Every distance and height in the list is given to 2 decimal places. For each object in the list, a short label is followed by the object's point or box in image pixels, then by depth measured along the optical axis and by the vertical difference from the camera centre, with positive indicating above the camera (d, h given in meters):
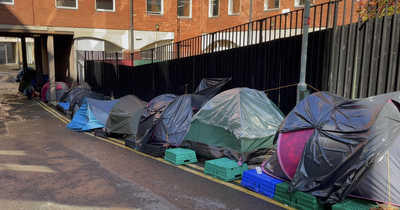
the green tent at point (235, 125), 7.27 -1.42
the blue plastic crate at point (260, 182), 5.77 -2.17
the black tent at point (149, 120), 9.12 -1.64
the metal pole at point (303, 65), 7.17 +0.01
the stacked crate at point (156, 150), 8.64 -2.33
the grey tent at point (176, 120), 8.79 -1.57
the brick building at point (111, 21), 19.92 +2.81
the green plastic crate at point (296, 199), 5.04 -2.16
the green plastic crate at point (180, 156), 7.91 -2.29
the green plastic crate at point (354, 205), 4.58 -1.98
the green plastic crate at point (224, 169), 6.65 -2.21
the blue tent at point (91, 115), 12.23 -2.06
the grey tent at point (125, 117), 10.83 -1.85
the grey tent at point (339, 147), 4.75 -1.29
